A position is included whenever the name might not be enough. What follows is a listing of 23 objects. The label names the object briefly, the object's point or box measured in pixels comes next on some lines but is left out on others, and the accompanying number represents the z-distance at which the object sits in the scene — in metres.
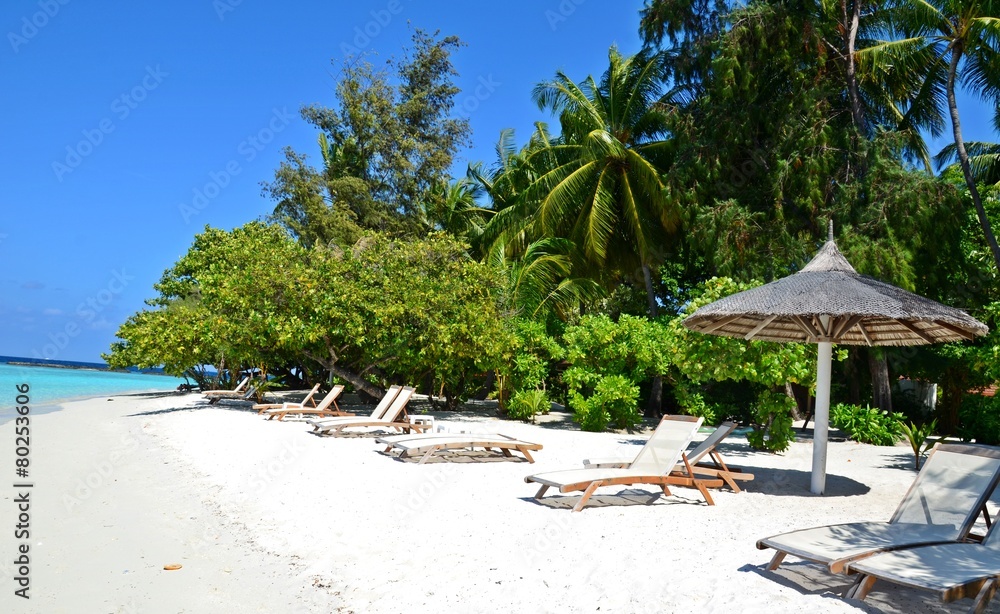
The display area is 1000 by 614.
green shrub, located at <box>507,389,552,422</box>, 17.42
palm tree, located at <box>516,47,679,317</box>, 20.47
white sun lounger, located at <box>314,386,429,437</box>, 12.80
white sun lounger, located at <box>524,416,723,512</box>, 6.98
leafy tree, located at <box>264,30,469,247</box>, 29.72
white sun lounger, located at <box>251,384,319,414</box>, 17.32
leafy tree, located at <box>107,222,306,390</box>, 16.62
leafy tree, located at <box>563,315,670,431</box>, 15.25
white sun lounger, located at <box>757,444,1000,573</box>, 4.59
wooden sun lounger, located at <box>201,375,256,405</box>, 23.58
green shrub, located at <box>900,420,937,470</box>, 10.30
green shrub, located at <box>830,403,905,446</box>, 14.28
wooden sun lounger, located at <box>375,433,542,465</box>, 9.89
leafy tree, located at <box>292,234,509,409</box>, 16.11
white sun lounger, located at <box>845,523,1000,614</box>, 3.90
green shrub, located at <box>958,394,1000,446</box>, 14.20
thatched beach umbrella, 7.00
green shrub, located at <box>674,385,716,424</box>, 15.45
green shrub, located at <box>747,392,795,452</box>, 10.78
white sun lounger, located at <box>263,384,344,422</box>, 16.00
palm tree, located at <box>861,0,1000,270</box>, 14.84
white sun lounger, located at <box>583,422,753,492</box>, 7.95
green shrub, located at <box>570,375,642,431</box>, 15.11
